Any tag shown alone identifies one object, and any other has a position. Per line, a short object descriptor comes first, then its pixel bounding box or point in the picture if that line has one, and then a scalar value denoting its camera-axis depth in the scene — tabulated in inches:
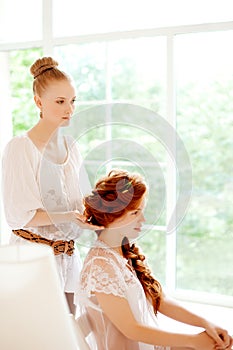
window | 119.0
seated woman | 59.9
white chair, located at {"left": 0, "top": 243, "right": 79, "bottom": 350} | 36.8
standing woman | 75.9
